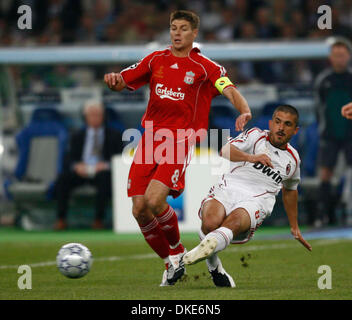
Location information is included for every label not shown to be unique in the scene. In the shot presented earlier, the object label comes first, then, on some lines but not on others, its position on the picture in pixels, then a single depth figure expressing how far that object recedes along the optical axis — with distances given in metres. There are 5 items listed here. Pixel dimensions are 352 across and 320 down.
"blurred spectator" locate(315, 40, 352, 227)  27.28
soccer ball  15.88
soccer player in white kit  15.76
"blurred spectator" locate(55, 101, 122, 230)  28.53
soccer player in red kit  16.11
